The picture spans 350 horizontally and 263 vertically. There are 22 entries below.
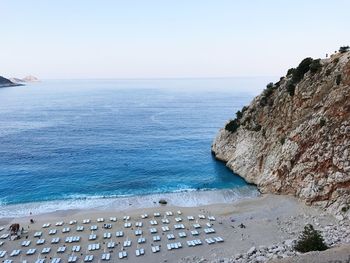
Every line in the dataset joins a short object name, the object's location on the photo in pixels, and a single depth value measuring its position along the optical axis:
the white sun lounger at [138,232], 48.10
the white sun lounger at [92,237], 46.97
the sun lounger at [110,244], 44.84
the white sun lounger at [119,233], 47.75
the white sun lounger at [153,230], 48.81
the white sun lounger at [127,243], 45.12
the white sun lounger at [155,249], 43.80
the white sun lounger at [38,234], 48.34
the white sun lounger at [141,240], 46.00
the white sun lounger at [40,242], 46.25
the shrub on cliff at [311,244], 36.09
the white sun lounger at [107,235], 47.47
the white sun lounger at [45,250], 44.23
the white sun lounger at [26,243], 45.87
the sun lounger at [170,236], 46.99
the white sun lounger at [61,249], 44.28
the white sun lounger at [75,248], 44.32
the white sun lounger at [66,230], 49.24
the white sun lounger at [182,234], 47.56
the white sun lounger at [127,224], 50.41
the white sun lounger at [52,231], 48.72
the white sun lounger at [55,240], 46.38
